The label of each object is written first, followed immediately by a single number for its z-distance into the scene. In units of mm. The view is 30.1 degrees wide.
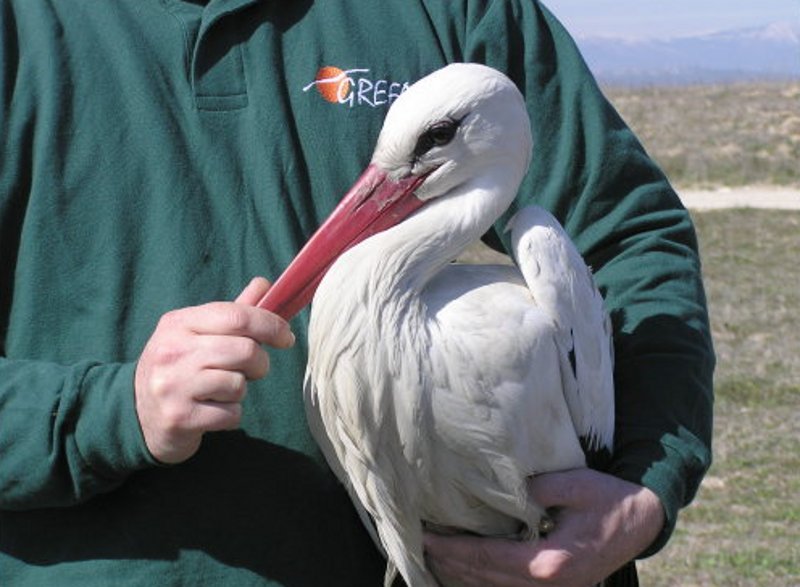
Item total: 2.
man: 2518
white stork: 2484
